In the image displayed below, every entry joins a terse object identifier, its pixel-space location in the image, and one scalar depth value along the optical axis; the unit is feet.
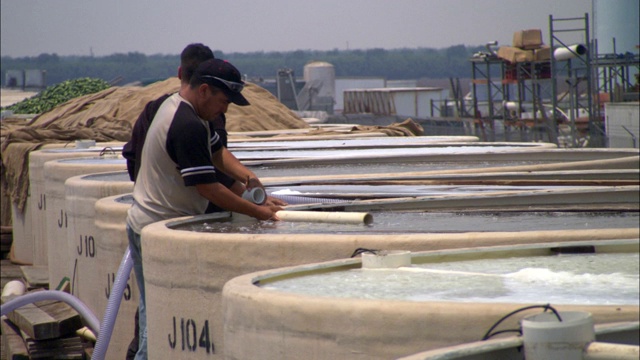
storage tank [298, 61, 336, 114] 182.80
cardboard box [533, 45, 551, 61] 126.21
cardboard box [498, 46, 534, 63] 127.65
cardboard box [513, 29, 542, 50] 127.13
